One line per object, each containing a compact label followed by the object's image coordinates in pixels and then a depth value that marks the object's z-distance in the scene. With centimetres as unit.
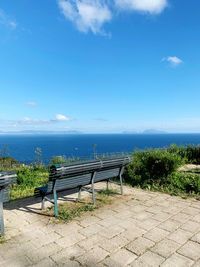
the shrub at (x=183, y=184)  574
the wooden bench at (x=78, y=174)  387
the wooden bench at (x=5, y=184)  319
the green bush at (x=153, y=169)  645
